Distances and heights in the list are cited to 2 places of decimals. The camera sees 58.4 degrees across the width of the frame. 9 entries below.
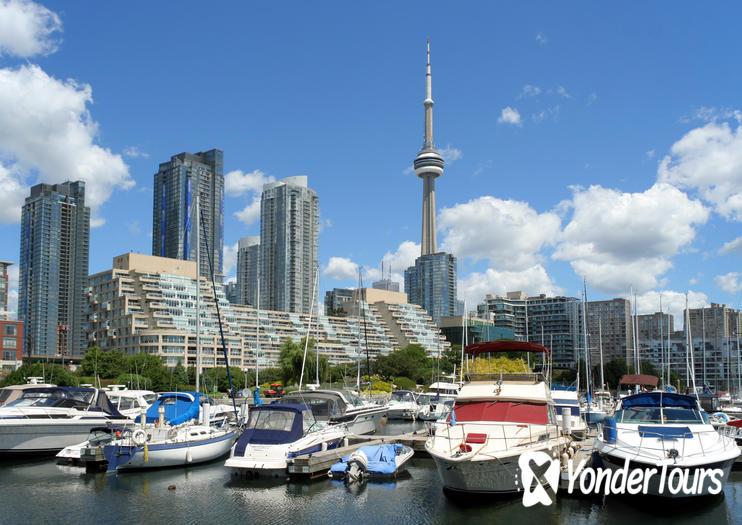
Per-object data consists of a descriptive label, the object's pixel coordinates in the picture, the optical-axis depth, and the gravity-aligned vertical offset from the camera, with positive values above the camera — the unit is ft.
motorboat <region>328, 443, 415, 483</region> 80.59 -17.49
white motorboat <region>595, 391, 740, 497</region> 62.08 -12.04
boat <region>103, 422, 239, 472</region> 83.71 -15.96
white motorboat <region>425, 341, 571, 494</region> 65.05 -11.80
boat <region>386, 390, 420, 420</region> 182.91 -23.80
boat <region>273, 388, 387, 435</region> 104.73 -13.88
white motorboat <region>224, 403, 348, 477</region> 79.15 -14.59
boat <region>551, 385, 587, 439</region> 103.96 -15.01
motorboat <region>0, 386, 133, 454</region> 95.96 -14.28
